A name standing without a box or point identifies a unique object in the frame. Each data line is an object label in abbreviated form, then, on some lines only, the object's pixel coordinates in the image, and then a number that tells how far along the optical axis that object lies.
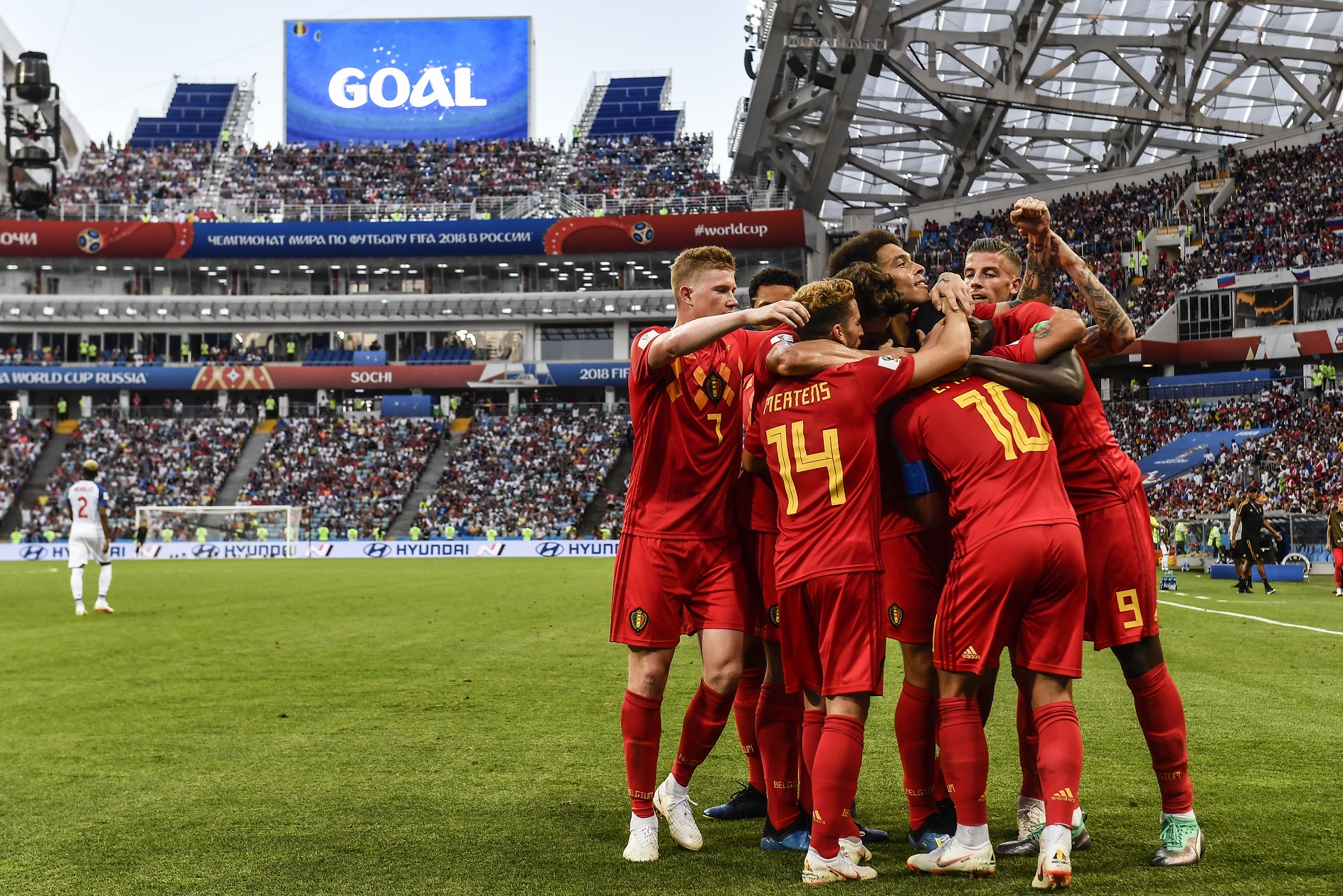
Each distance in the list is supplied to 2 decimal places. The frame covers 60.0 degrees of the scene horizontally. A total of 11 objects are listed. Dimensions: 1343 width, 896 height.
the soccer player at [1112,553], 4.80
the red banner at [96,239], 59.75
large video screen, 71.69
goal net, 41.94
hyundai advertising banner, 41.12
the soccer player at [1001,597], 4.53
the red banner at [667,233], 57.66
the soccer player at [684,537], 5.10
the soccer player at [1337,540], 19.94
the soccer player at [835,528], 4.61
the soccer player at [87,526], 17.38
